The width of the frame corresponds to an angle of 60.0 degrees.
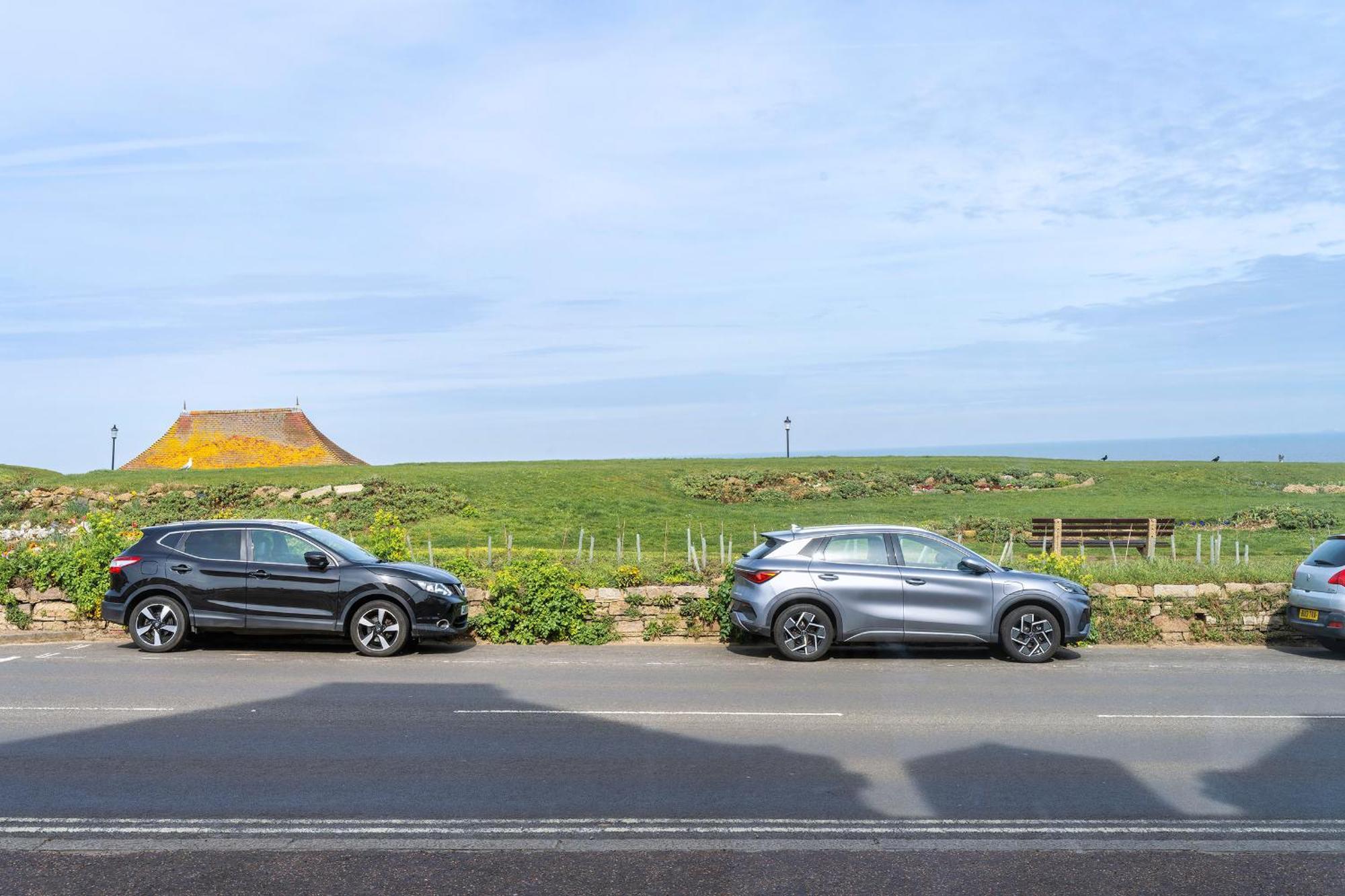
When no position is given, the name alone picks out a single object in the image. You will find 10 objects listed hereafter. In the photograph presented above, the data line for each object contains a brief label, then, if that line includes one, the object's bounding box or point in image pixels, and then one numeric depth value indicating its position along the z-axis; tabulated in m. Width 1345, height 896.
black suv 14.38
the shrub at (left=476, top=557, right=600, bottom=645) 15.84
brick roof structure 56.38
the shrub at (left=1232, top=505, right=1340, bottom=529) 36.34
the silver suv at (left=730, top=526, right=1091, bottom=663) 13.81
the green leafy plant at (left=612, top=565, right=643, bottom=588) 16.44
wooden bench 27.36
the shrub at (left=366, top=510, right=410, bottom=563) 17.56
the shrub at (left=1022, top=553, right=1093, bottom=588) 16.30
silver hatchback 14.10
